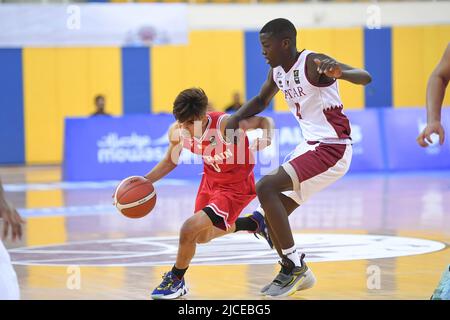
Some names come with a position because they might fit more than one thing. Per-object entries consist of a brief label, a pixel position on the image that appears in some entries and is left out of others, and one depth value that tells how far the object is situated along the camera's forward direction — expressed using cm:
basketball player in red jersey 1505
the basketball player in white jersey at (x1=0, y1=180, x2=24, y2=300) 992
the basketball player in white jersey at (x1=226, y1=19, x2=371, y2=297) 1506
